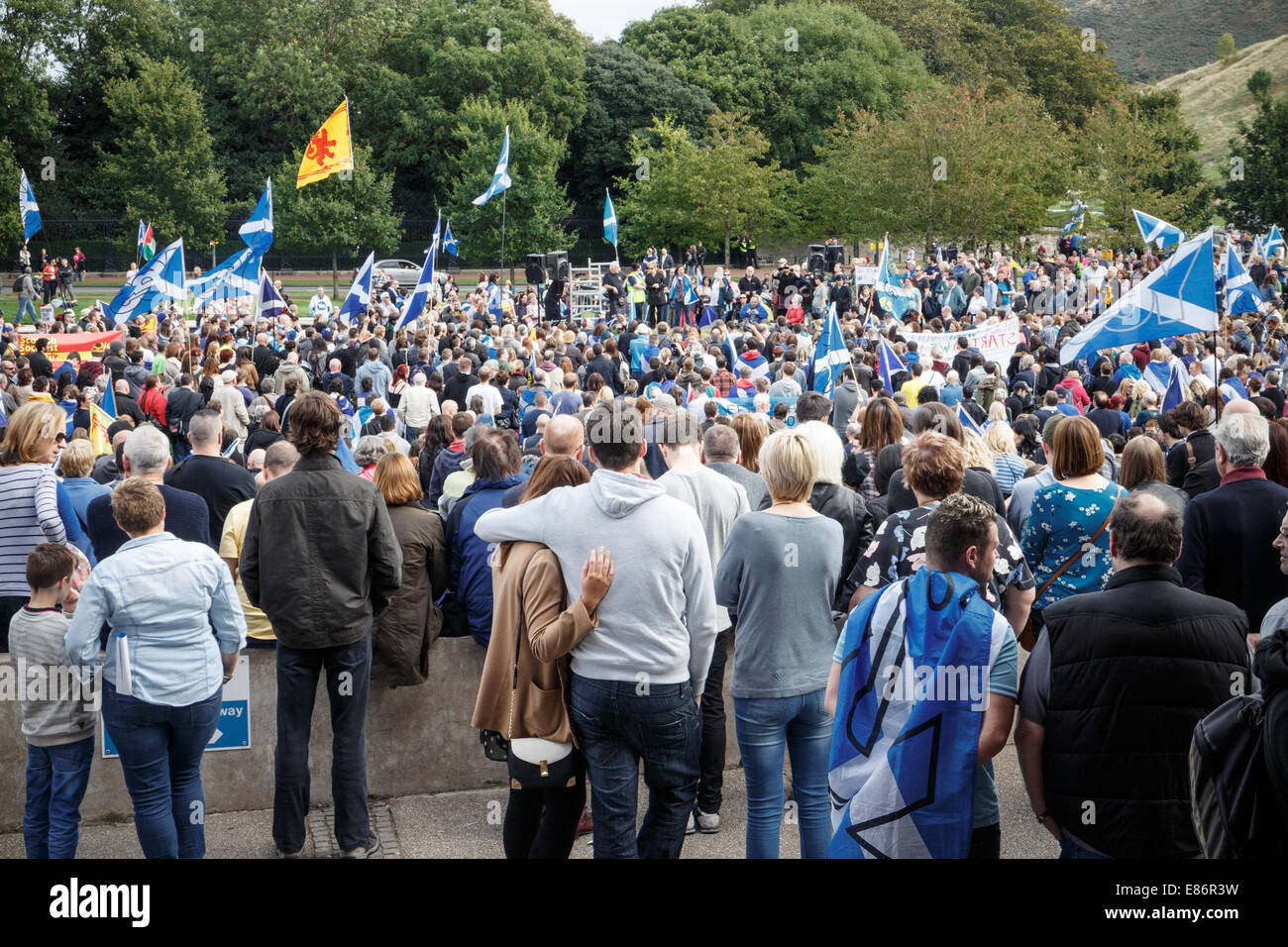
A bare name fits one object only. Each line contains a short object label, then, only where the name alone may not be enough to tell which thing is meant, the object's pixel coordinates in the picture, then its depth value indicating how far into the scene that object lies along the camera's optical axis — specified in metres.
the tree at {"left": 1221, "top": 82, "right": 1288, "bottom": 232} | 46.91
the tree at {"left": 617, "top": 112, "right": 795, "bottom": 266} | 46.38
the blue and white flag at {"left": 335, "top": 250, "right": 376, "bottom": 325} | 20.50
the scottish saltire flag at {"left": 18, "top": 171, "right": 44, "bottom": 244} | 28.78
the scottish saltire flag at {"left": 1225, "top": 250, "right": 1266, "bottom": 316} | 15.31
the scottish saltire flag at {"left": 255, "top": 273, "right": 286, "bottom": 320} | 20.93
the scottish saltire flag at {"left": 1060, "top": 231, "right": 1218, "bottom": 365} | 9.58
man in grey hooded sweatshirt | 4.35
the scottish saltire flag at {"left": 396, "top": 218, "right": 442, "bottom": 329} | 18.81
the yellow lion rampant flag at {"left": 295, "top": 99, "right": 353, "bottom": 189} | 21.64
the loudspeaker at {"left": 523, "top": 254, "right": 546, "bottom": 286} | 32.25
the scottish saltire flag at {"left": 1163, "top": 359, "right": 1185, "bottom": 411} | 13.30
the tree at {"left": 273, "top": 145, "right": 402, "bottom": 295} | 46.56
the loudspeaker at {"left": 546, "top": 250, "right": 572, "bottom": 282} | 31.84
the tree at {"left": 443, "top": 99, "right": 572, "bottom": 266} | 48.38
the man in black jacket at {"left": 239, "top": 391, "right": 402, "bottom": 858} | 5.32
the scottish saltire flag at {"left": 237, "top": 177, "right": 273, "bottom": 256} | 19.97
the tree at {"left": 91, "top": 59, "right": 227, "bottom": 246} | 47.12
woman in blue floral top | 5.75
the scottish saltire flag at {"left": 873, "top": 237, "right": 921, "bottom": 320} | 24.05
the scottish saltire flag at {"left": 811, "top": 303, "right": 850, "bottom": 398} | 13.88
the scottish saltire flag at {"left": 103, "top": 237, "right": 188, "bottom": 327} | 18.84
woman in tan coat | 4.36
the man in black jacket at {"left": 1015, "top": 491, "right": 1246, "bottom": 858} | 3.79
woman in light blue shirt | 4.77
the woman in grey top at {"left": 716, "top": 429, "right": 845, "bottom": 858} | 4.82
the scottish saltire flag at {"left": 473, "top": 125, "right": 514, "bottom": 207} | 25.56
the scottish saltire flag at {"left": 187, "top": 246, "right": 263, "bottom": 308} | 20.36
